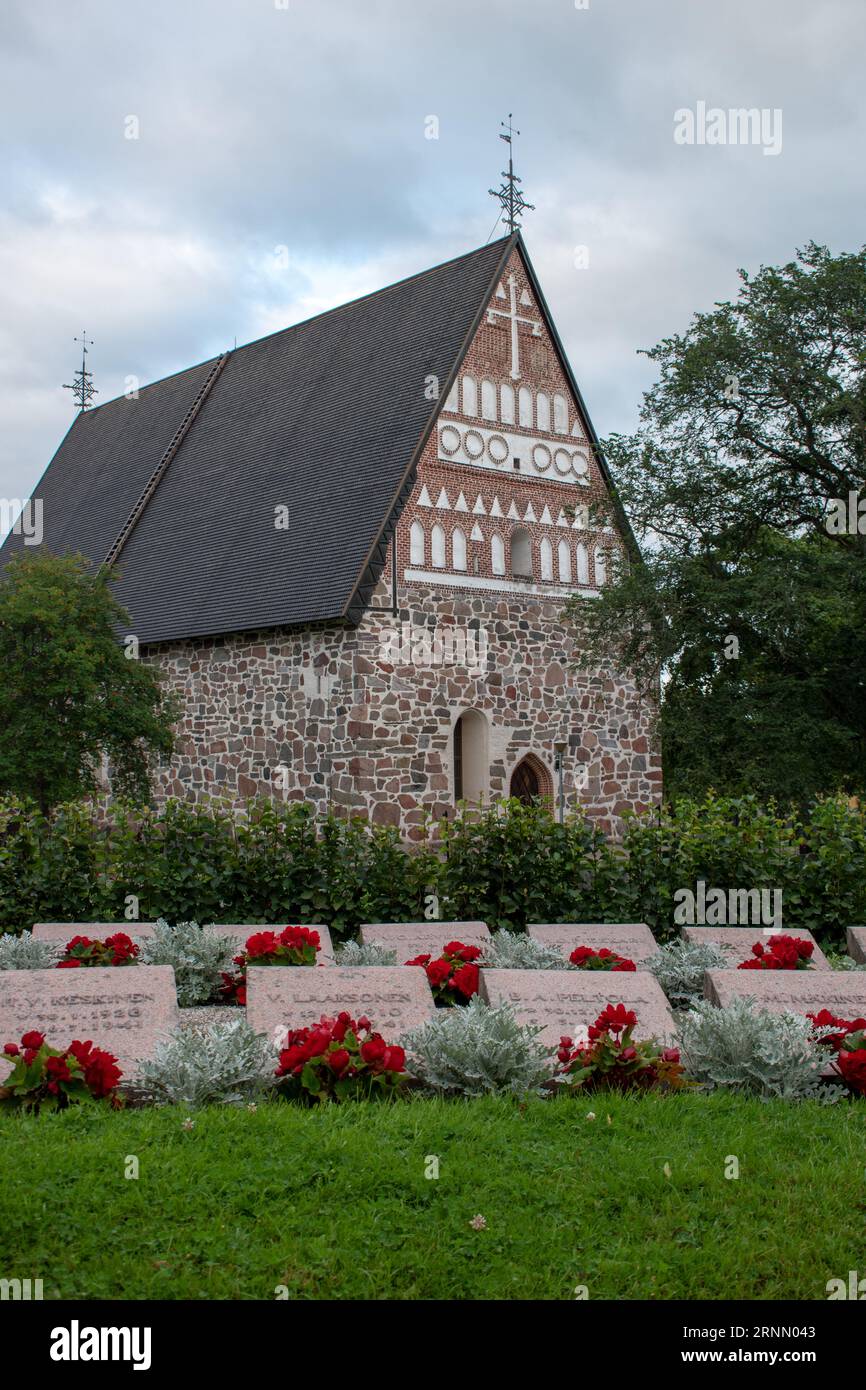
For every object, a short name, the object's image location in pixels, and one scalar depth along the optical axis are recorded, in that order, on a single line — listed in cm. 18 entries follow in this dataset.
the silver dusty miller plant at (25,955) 850
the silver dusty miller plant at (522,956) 895
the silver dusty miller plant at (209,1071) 595
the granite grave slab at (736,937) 973
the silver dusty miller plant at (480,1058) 627
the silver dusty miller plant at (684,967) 885
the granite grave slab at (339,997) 713
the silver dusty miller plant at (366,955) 874
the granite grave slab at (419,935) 966
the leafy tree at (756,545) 1941
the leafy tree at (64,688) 1888
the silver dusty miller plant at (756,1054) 641
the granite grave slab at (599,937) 973
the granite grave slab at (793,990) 765
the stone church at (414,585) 2041
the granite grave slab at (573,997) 728
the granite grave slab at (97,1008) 687
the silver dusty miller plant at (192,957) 879
